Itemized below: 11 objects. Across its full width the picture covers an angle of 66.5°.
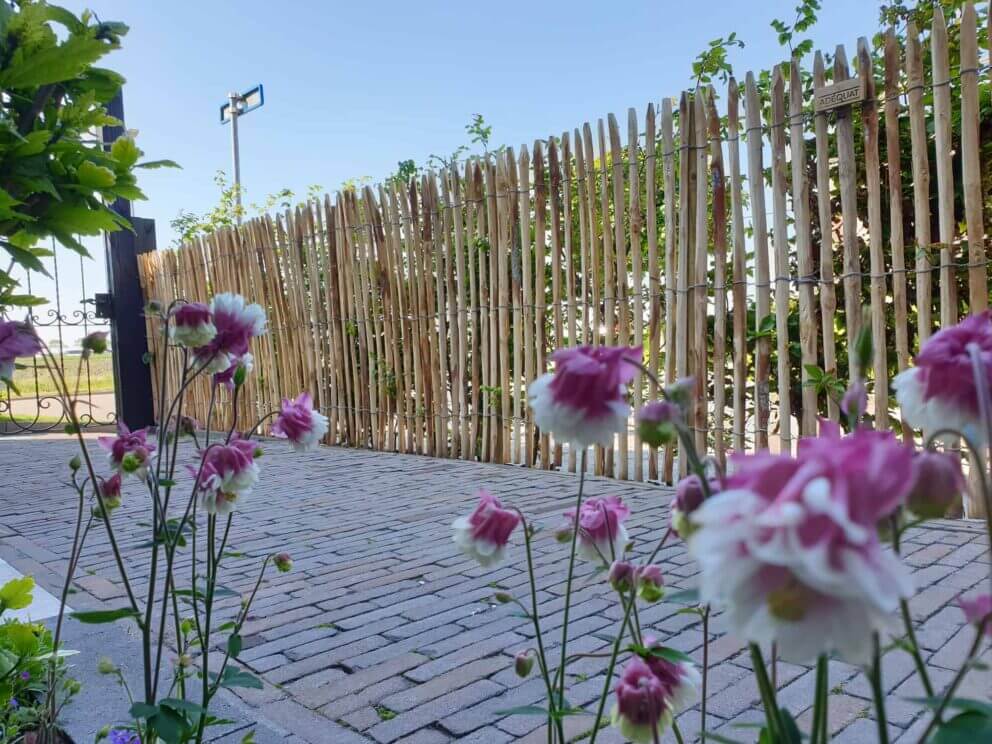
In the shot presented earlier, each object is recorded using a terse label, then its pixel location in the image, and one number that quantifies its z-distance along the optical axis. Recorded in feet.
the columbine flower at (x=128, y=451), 3.35
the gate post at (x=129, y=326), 26.71
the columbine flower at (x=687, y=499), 1.98
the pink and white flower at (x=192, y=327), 3.19
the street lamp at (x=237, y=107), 30.14
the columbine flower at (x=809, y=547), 1.10
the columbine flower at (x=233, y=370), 3.48
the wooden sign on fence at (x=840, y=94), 10.50
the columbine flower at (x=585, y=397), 1.96
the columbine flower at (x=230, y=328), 3.41
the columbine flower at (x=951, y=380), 1.71
